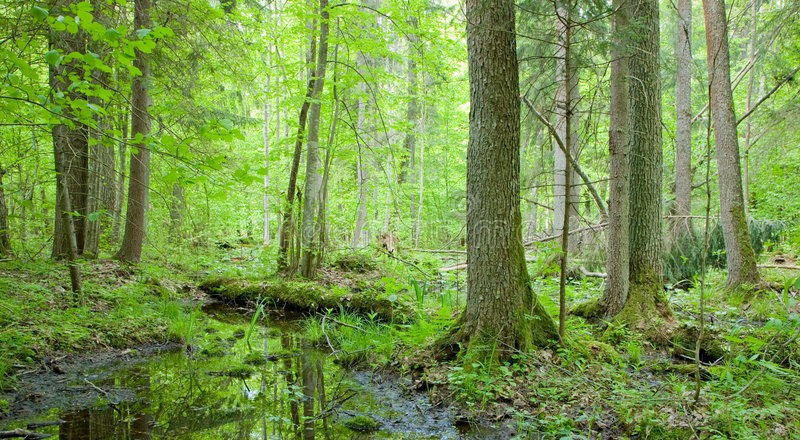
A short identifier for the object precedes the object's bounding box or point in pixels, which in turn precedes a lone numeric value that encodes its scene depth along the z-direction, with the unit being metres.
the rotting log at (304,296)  6.90
